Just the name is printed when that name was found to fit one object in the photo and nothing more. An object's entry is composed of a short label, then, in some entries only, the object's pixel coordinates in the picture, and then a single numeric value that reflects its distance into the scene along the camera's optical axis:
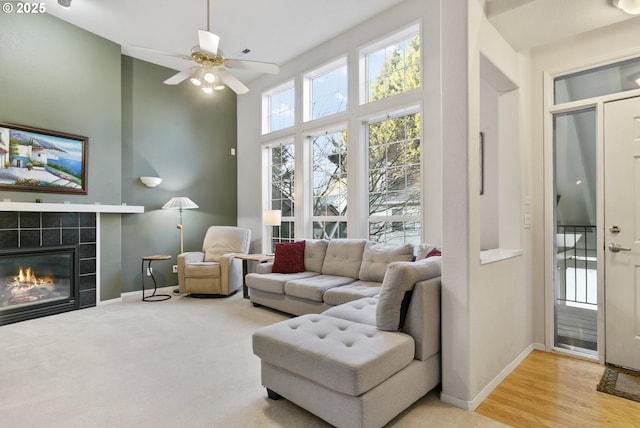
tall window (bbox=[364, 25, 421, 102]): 4.16
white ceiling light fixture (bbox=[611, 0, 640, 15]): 2.17
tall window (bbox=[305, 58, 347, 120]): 5.02
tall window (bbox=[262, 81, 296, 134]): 5.86
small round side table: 4.97
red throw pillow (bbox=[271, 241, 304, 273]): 4.50
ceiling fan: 3.07
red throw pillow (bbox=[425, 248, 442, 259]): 3.21
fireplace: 3.96
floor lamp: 5.41
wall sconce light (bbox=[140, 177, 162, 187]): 5.40
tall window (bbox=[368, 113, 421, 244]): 4.18
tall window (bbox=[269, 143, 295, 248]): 5.85
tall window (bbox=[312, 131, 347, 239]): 5.02
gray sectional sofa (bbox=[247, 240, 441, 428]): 1.77
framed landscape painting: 3.98
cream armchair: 5.06
